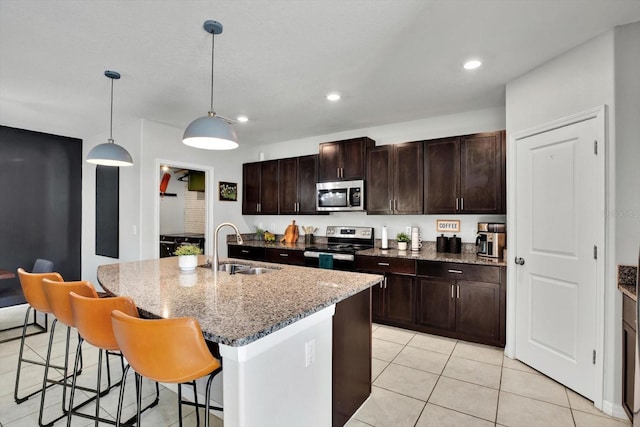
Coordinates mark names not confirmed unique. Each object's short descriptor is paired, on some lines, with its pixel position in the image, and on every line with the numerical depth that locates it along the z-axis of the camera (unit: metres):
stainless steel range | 3.89
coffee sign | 3.78
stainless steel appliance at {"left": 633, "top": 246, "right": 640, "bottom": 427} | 1.06
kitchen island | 1.20
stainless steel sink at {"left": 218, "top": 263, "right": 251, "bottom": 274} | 2.75
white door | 2.21
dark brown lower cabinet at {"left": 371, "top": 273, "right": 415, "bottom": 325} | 3.48
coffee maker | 3.21
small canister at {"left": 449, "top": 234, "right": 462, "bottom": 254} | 3.65
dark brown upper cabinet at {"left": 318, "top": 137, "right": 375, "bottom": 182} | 4.12
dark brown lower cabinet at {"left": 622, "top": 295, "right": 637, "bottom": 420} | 1.83
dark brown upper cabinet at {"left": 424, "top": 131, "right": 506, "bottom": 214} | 3.22
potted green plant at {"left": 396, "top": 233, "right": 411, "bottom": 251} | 3.88
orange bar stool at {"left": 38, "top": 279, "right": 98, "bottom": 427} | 1.80
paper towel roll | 4.12
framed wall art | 5.03
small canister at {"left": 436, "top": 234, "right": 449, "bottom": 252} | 3.74
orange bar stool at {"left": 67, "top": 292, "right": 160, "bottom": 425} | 1.45
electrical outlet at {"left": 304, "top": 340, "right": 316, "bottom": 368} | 1.55
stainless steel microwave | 4.12
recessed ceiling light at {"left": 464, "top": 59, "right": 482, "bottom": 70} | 2.49
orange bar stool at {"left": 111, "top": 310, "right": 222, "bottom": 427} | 1.15
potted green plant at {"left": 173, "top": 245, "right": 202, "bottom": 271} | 2.40
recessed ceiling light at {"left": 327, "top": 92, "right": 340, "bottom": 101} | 3.18
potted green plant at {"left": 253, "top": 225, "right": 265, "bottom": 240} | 5.44
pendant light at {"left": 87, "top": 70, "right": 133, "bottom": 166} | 2.76
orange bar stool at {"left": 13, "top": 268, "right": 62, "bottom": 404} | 2.10
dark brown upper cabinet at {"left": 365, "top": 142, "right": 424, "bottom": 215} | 3.73
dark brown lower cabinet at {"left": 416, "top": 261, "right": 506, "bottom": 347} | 3.01
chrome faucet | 2.44
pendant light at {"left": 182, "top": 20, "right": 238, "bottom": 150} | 2.03
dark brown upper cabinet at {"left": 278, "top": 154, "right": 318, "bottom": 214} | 4.67
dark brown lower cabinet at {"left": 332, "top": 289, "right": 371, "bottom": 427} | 1.85
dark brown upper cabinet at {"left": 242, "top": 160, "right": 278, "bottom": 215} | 5.09
